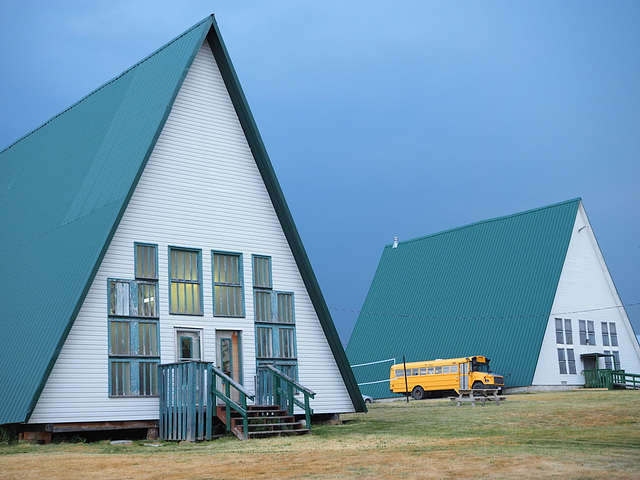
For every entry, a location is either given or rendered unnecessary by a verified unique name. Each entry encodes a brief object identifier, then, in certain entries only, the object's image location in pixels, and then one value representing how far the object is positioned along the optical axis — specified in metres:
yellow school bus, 40.93
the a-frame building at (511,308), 44.69
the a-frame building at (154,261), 21.01
